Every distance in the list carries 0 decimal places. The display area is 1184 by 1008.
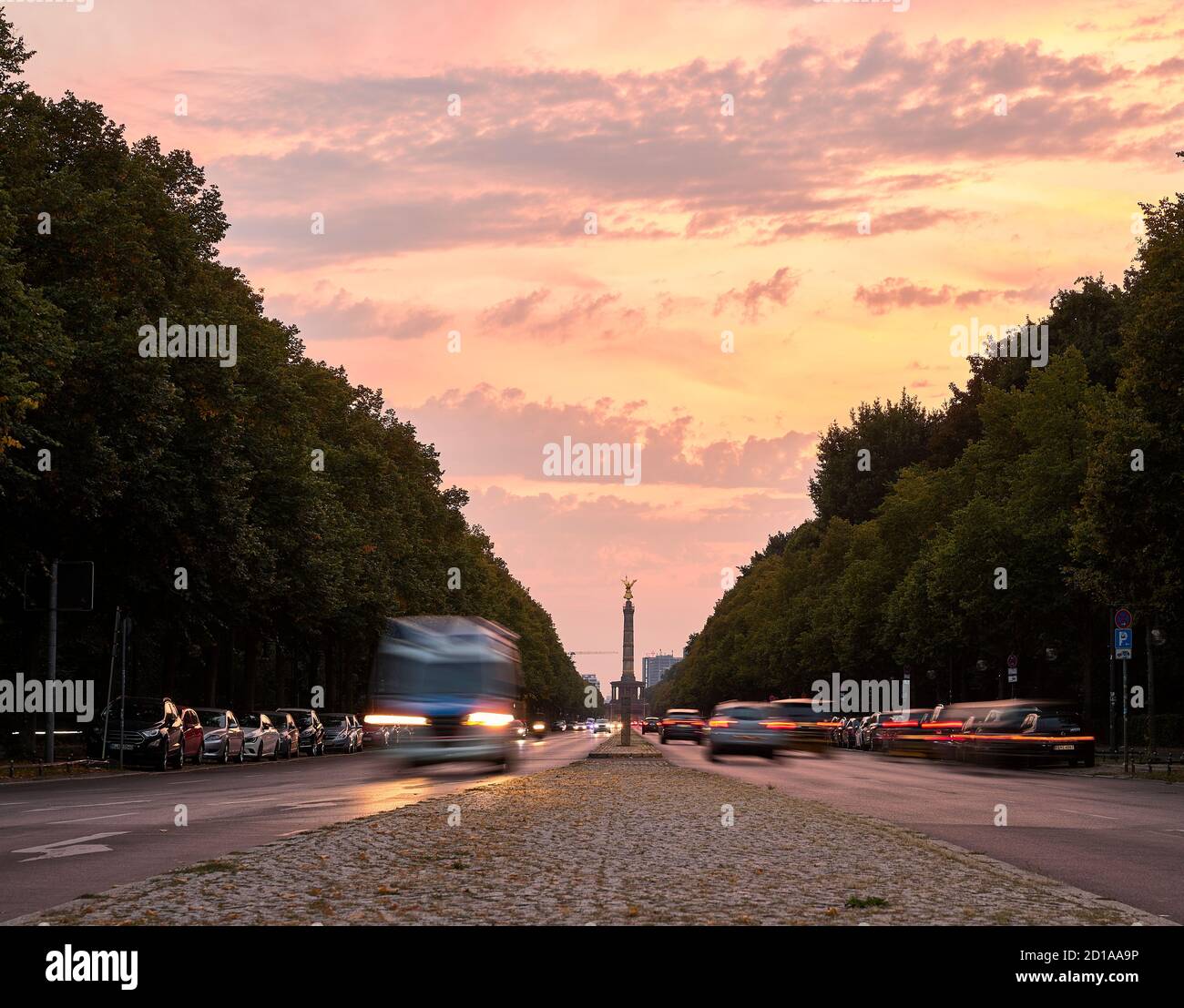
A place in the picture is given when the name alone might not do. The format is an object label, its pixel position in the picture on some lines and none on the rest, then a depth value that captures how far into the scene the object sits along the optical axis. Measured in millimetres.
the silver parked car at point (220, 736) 46531
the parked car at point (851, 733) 74625
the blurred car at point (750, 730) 47062
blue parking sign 39469
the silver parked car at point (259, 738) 51406
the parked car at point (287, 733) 55656
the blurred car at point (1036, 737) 42812
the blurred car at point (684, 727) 83125
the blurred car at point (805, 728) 47906
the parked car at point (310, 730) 59750
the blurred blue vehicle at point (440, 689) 35188
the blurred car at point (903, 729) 56969
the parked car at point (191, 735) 43594
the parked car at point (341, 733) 64750
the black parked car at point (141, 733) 40531
